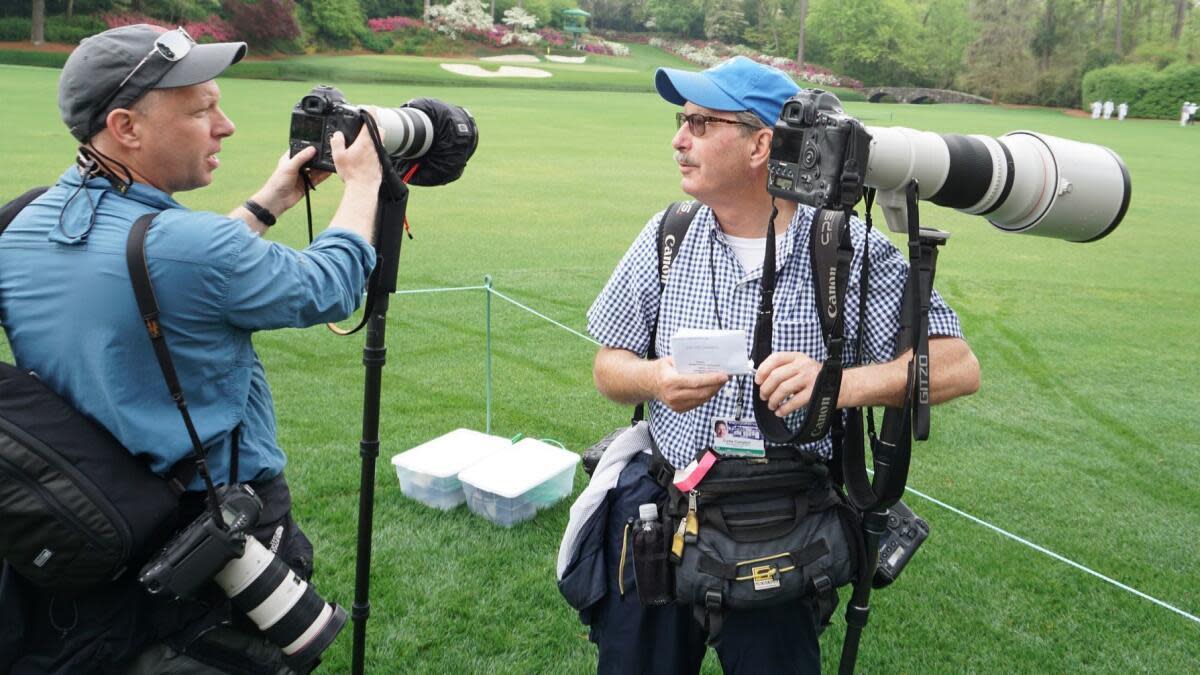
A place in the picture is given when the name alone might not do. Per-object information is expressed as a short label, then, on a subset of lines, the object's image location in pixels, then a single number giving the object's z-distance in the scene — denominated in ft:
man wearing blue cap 7.83
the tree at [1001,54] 190.80
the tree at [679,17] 208.74
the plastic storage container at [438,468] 14.94
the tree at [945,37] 205.16
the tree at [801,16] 191.01
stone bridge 186.39
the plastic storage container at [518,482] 14.34
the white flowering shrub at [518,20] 194.49
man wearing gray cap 6.51
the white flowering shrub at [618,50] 208.23
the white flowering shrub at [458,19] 179.93
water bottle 7.69
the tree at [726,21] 202.28
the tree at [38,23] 128.77
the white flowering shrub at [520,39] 190.80
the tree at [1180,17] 217.97
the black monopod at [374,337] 8.54
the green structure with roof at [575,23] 206.69
